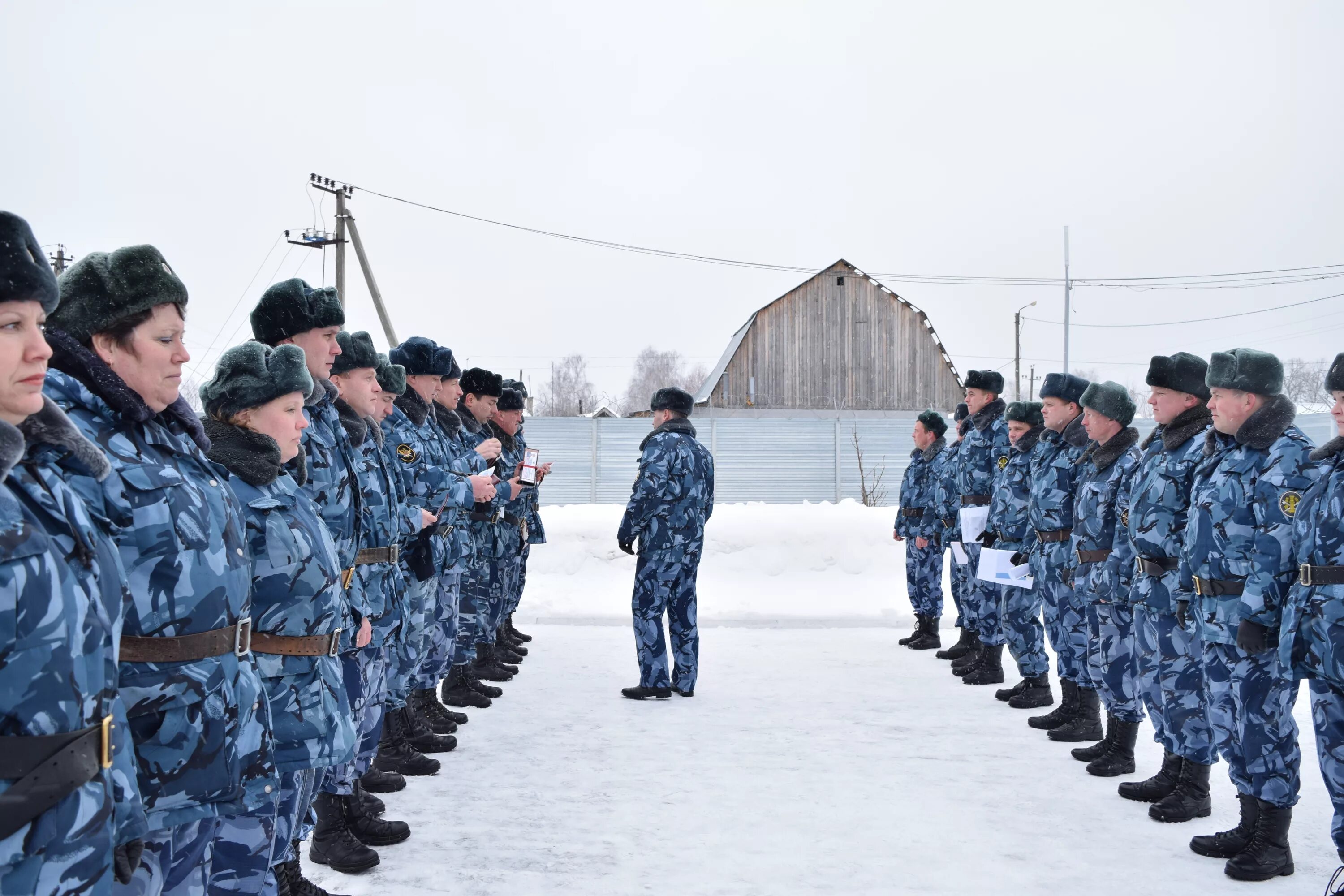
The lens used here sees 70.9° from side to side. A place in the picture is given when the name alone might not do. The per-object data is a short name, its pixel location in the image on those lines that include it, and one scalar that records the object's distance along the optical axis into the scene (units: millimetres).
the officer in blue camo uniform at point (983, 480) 7371
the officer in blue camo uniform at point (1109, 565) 5211
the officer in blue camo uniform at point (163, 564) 2068
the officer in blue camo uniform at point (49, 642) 1501
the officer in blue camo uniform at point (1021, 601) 6551
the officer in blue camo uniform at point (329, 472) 3633
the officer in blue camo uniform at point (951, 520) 8062
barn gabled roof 30062
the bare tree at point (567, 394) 72562
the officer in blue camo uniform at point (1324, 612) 3357
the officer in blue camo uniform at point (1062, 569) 5828
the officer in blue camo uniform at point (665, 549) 6754
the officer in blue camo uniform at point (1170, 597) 4523
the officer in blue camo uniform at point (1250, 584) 3828
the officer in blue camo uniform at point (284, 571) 2799
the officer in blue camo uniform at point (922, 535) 8656
